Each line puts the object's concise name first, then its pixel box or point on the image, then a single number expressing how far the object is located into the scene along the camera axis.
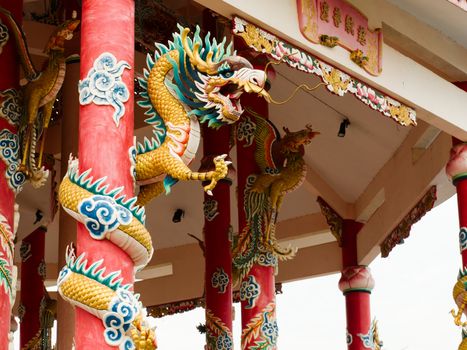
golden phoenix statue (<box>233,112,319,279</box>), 9.87
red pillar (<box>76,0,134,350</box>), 6.22
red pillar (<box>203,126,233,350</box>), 10.89
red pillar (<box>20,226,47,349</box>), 12.21
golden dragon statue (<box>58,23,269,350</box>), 6.14
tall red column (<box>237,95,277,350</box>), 9.61
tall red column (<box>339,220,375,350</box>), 12.35
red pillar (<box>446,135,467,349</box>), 9.83
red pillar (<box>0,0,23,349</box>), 7.42
